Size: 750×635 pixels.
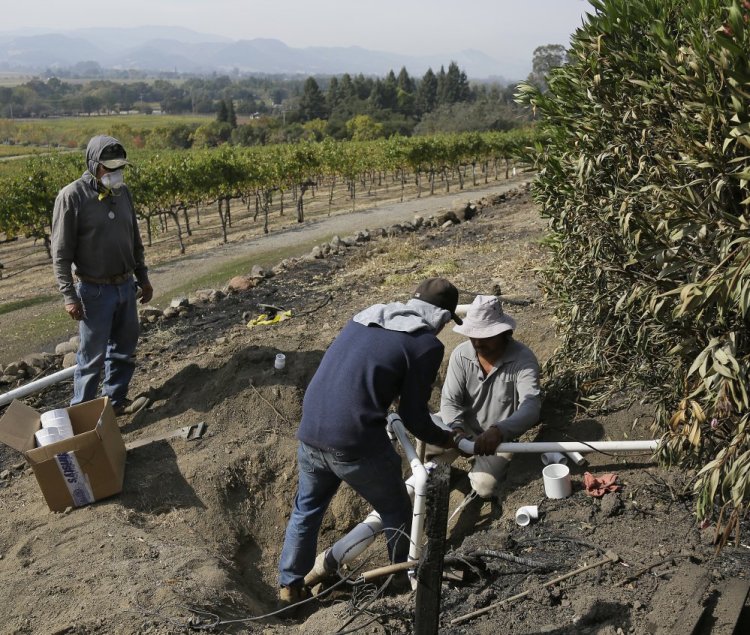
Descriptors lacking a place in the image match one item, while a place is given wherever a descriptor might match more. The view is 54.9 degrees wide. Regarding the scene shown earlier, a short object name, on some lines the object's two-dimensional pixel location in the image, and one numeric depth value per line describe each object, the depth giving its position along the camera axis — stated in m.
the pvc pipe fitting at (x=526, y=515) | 4.25
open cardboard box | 4.78
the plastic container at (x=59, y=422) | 5.18
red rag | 4.37
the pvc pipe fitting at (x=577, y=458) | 4.70
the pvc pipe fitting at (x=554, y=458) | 4.80
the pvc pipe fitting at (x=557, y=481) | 4.45
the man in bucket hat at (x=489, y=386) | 4.61
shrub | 3.19
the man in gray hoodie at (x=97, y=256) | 5.61
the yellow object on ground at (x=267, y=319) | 8.25
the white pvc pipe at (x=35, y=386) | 6.23
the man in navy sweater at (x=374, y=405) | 3.70
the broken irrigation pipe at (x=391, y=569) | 3.43
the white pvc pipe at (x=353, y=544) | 4.00
